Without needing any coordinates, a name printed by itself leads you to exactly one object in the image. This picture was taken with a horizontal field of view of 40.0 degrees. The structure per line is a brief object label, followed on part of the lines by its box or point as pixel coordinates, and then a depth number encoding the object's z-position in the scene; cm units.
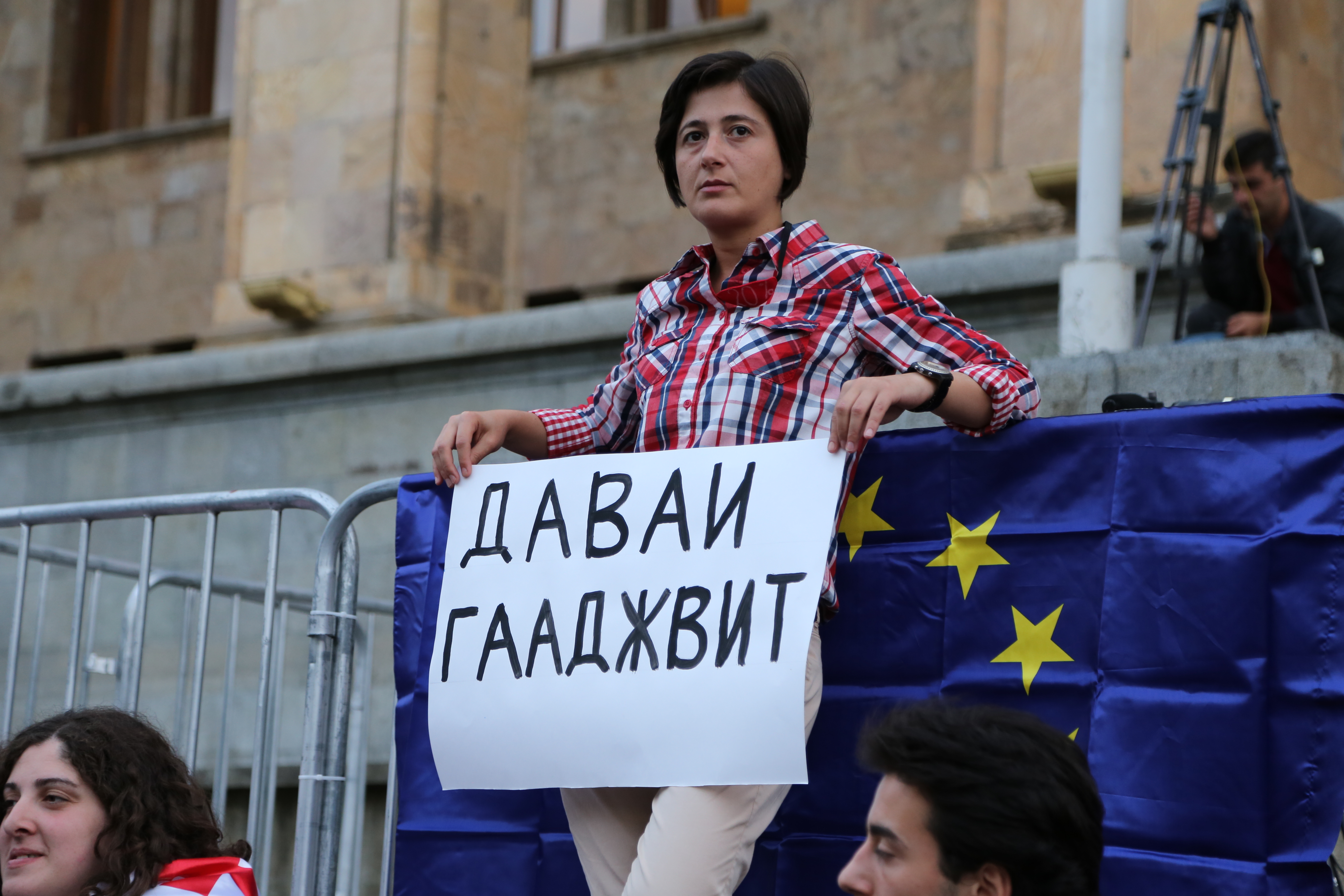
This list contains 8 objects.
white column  648
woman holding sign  337
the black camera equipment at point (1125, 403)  371
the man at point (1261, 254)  647
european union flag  322
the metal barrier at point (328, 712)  423
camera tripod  650
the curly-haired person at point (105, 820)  362
